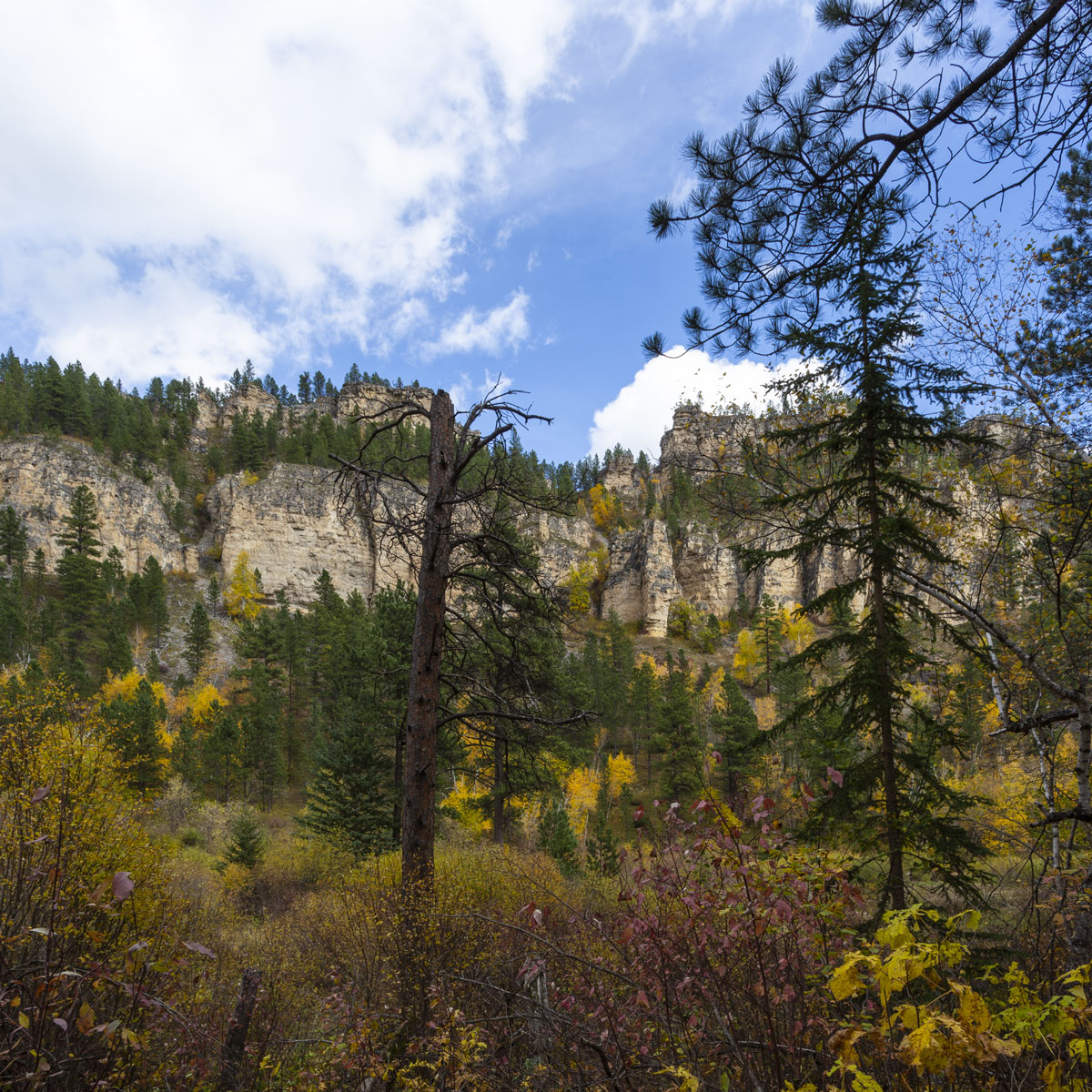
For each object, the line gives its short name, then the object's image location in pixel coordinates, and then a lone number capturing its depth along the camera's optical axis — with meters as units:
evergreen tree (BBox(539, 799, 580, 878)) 16.94
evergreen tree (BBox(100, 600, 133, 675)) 39.31
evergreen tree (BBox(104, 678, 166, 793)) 24.98
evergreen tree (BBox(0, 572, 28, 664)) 37.66
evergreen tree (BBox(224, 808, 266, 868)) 19.14
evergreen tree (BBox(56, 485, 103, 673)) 41.94
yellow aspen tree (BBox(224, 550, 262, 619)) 60.12
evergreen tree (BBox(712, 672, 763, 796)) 30.23
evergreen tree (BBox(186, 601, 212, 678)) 48.09
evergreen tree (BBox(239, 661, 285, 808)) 31.91
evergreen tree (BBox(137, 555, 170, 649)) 50.78
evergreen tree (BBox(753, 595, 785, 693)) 51.19
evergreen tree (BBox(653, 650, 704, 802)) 30.90
